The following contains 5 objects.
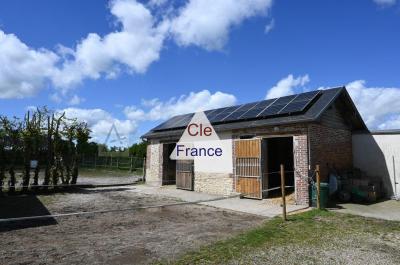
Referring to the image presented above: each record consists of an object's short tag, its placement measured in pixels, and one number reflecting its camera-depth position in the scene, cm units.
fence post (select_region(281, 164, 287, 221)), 861
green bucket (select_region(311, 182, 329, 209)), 1015
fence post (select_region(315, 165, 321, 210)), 1003
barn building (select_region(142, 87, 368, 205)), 1123
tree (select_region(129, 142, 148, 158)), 3741
